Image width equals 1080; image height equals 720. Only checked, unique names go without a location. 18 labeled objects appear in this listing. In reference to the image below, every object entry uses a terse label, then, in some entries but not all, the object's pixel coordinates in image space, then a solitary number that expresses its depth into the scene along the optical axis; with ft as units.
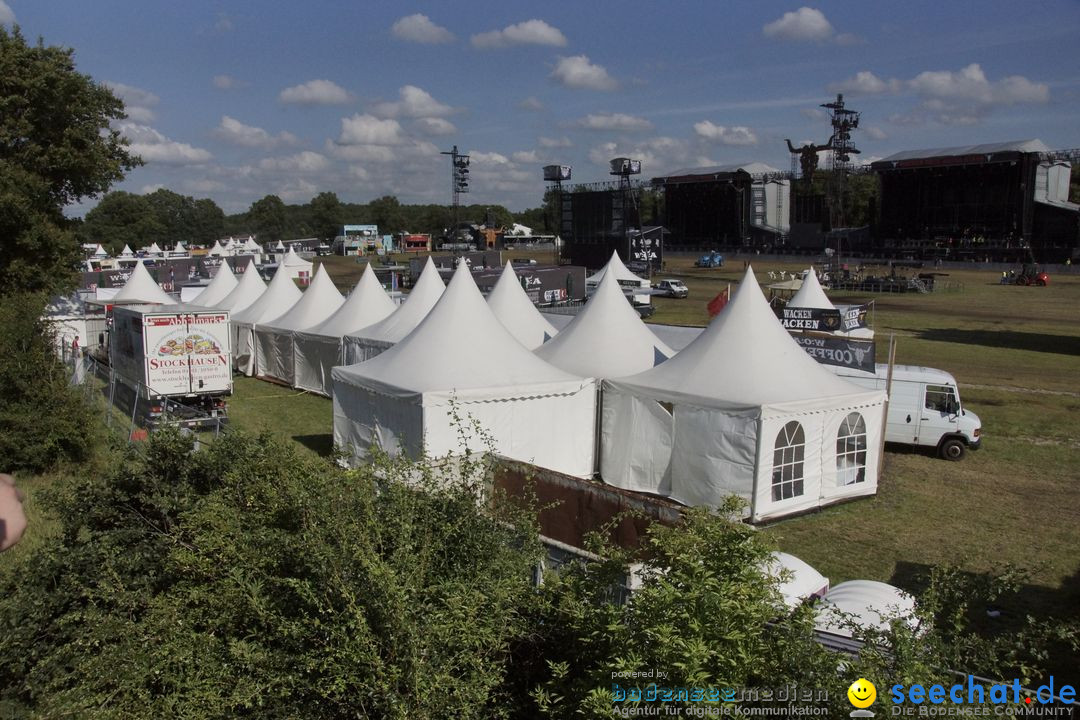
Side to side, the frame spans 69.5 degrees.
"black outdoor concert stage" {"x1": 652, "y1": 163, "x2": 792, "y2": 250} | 267.80
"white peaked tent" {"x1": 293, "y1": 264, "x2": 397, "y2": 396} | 63.93
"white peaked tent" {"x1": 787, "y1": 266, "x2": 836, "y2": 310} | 83.25
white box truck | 53.57
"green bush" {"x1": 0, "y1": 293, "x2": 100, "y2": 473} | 39.11
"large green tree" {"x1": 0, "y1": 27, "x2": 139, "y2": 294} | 70.79
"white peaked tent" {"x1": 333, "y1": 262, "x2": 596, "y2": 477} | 37.17
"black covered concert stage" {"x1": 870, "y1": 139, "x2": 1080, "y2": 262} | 204.54
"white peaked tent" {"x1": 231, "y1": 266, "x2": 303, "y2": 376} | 75.72
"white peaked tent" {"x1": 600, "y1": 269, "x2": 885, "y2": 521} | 35.63
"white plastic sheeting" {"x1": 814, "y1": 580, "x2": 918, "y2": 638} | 20.90
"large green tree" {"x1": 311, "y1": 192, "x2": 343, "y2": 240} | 501.15
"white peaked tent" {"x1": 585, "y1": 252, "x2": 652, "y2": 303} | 114.97
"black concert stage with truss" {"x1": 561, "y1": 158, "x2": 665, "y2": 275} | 207.41
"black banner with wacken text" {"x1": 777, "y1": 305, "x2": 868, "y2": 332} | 52.54
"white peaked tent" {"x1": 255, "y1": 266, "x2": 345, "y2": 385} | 69.46
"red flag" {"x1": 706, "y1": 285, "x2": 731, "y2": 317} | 67.06
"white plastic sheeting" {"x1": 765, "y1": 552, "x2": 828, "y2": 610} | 22.35
